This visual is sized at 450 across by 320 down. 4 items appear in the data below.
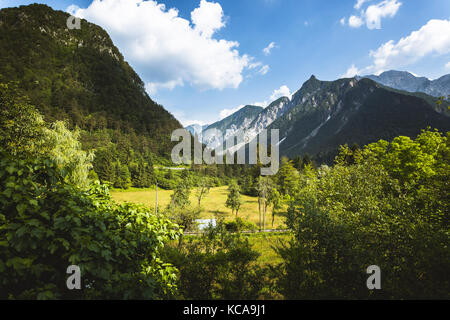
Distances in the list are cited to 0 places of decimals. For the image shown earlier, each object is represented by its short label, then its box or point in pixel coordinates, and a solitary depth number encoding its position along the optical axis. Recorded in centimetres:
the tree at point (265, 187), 3681
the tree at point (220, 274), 490
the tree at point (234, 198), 3976
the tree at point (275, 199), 3478
